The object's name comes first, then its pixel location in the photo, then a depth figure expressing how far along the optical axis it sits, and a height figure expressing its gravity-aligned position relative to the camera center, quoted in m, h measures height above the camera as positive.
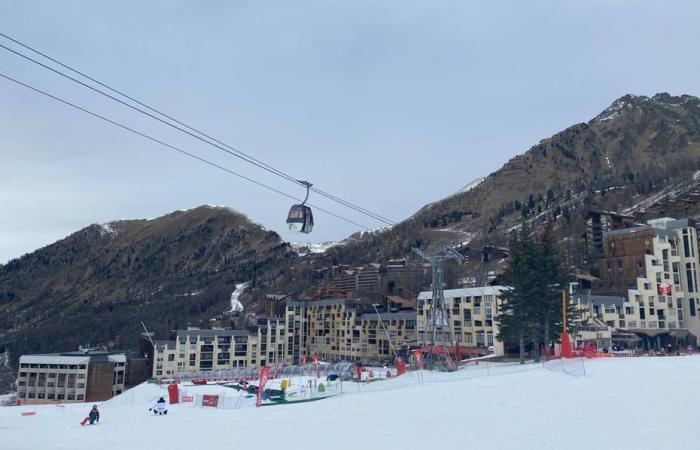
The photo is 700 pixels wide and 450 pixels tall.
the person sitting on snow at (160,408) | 28.20 -4.78
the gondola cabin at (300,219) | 25.84 +4.48
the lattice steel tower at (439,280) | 50.44 +3.48
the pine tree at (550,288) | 48.16 +2.73
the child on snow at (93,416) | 25.48 -4.70
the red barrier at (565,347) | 35.72 -1.76
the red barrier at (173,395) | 35.22 -5.11
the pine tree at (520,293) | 48.78 +2.32
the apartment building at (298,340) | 85.94 -3.97
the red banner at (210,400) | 31.23 -4.81
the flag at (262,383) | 30.64 -3.92
